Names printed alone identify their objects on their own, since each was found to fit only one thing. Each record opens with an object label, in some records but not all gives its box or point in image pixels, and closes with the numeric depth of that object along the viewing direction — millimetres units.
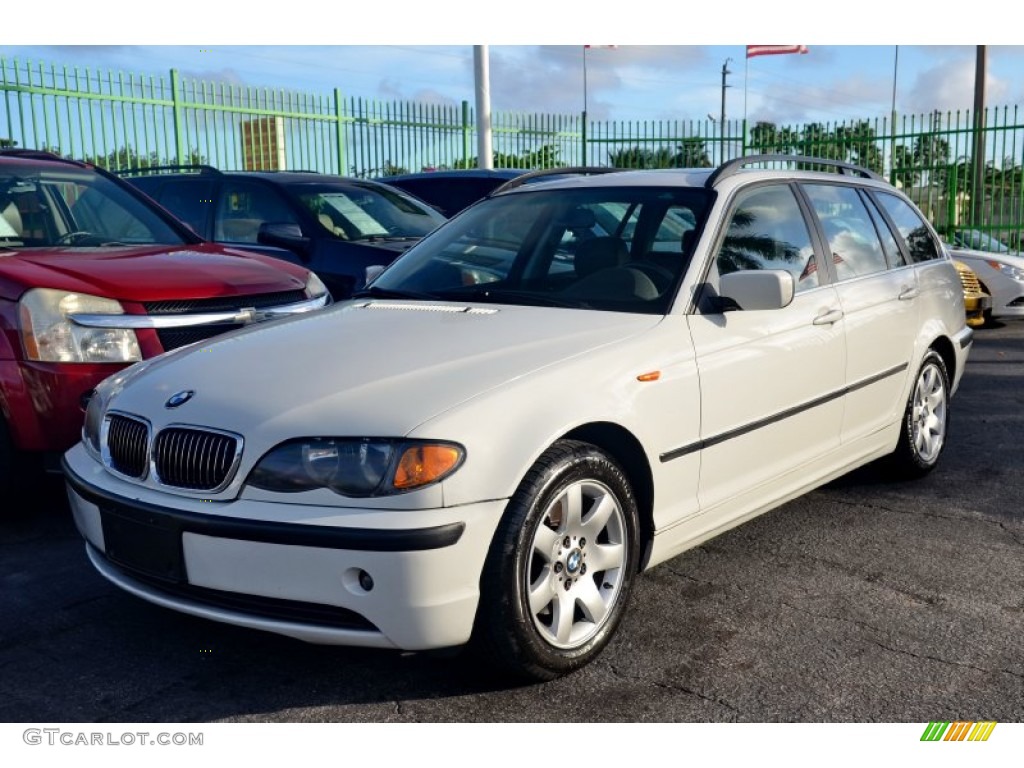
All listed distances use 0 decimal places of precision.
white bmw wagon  2918
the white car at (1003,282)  11430
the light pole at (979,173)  16703
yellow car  10508
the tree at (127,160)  13812
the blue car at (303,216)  7250
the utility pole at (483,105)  14469
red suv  4570
